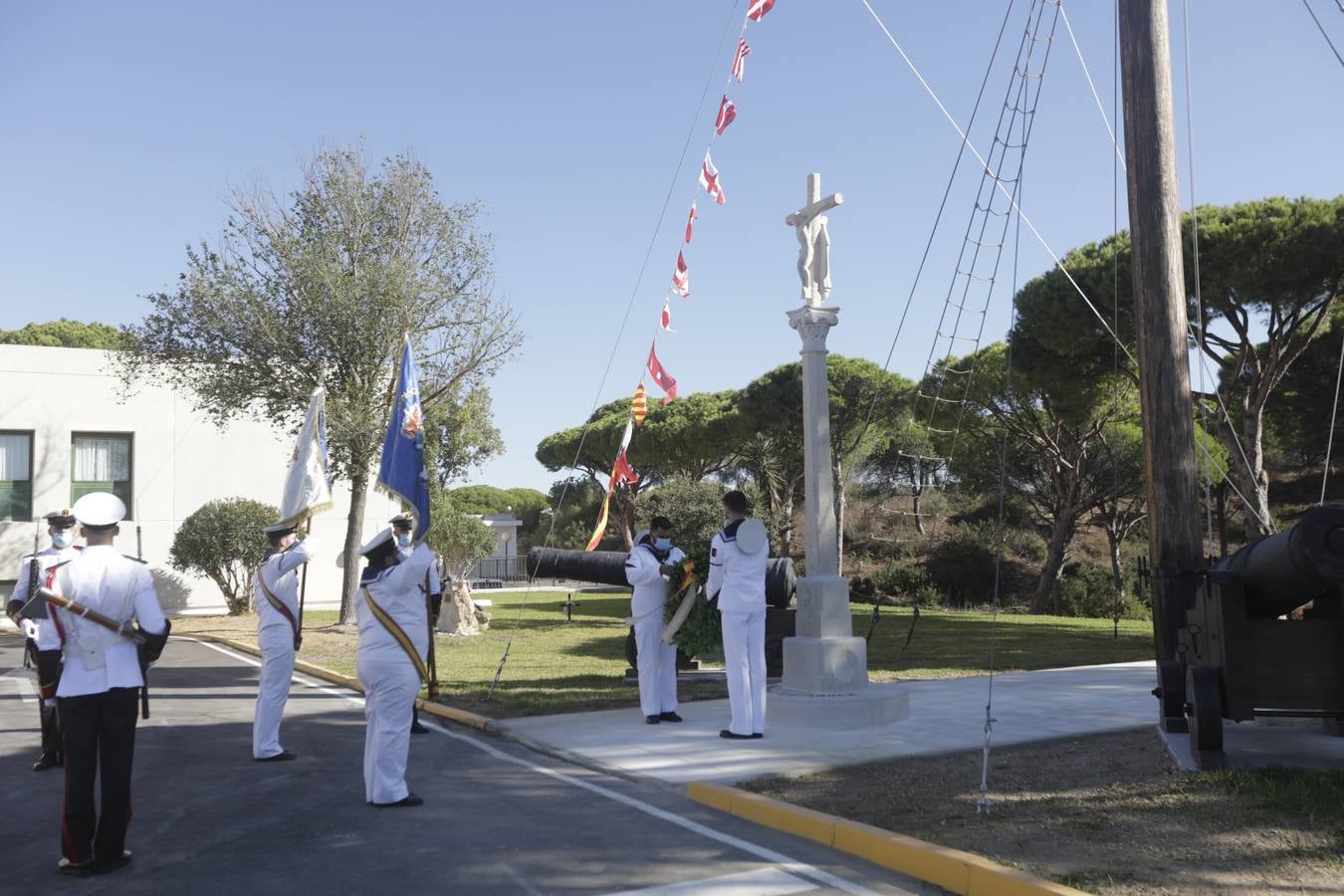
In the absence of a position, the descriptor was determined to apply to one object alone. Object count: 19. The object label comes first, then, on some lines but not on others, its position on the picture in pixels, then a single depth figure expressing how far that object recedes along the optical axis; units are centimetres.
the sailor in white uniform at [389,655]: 674
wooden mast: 834
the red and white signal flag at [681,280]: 1330
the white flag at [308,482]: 1142
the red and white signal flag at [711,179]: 1297
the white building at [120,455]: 2955
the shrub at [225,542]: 2831
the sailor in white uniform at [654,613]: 983
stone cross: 1029
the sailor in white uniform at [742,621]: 888
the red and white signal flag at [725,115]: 1266
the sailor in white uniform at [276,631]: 855
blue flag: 1112
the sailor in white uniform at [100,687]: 553
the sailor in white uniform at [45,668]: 821
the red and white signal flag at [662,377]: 1343
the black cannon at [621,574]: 1297
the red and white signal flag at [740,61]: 1245
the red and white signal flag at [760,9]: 1183
